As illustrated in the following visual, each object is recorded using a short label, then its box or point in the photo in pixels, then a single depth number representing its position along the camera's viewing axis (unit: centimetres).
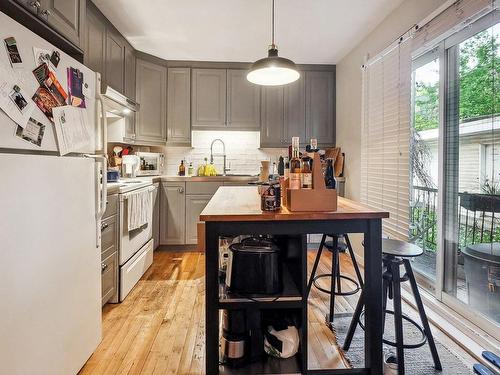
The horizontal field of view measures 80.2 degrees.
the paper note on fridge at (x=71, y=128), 134
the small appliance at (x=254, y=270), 139
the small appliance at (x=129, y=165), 337
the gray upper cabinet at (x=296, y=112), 413
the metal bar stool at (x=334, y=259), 209
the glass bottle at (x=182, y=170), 420
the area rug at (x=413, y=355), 160
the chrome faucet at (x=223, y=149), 439
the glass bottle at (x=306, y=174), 137
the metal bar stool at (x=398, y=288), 148
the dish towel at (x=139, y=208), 252
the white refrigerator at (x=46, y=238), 107
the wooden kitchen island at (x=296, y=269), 132
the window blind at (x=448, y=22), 178
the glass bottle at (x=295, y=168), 139
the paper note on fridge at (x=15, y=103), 103
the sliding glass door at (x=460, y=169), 179
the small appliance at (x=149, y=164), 380
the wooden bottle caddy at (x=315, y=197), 135
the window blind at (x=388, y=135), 250
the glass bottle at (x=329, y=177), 144
